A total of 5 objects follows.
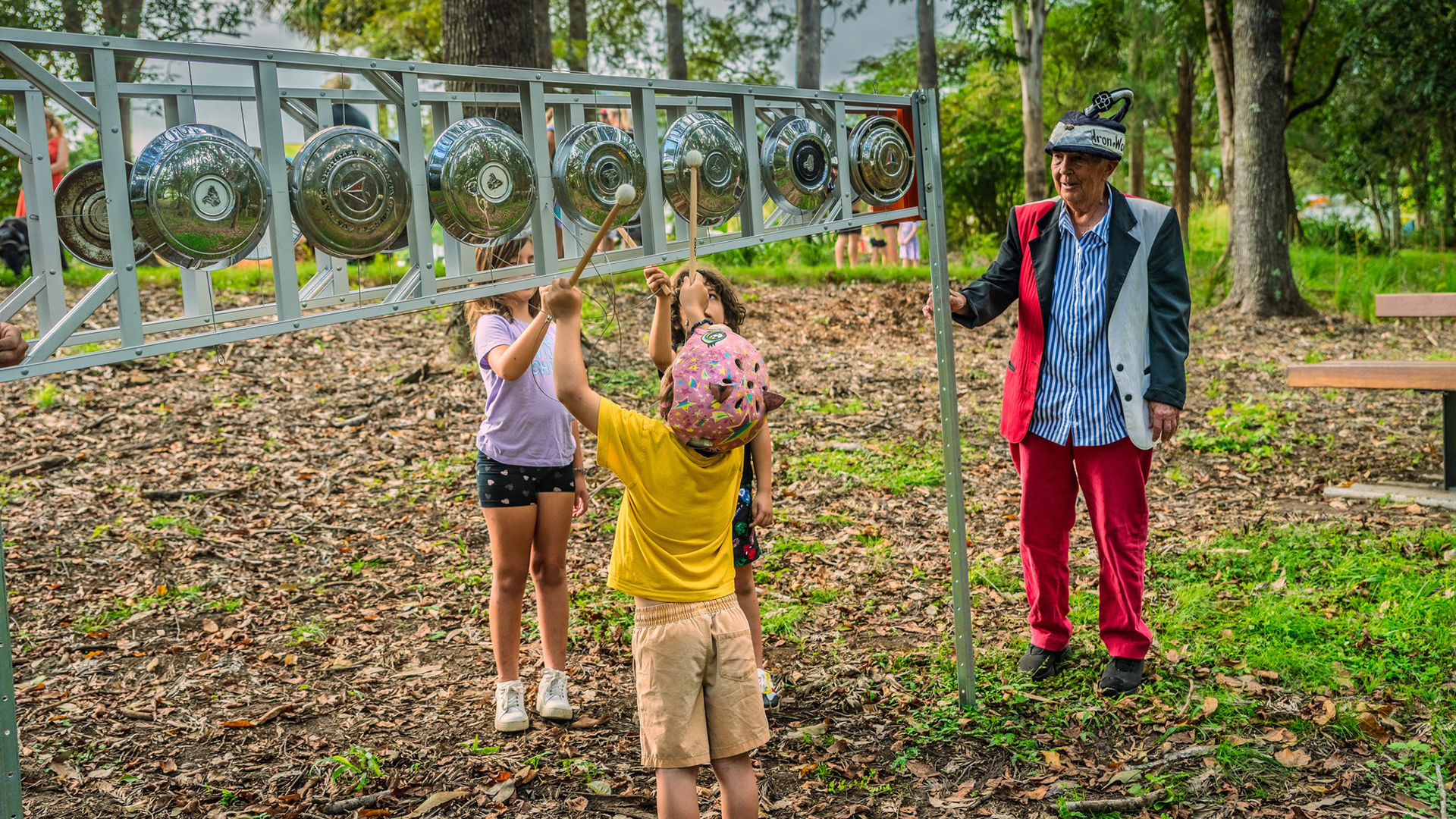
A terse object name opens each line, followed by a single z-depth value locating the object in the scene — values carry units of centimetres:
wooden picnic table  534
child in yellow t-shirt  242
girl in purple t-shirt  343
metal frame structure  232
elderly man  352
